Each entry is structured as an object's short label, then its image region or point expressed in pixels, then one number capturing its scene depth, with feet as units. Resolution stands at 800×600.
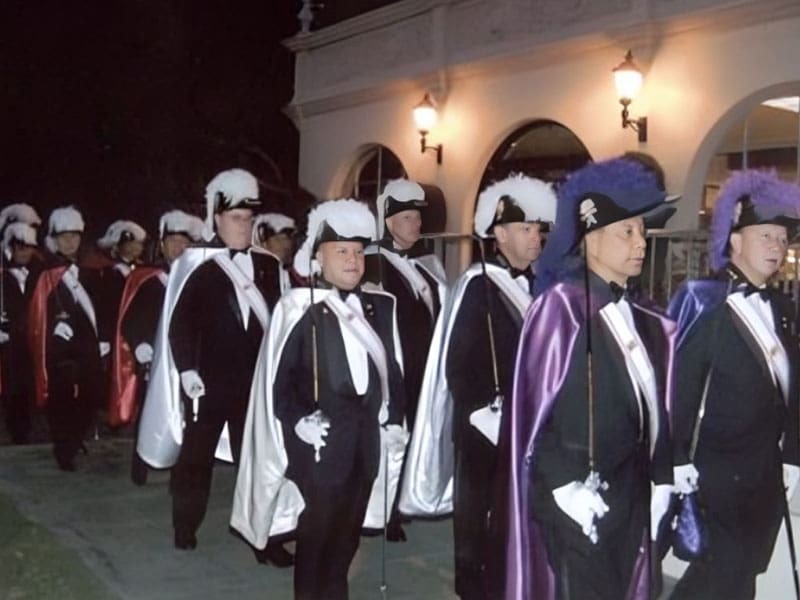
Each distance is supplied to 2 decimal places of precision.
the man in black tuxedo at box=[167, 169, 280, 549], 21.02
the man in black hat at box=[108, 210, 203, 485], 27.99
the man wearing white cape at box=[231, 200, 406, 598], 15.80
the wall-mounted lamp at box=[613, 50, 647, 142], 33.42
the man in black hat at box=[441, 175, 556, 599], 16.21
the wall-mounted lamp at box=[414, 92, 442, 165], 42.80
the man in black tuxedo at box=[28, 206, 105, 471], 29.19
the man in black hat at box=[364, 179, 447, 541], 21.29
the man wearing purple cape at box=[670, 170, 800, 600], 14.08
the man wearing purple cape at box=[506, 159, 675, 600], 11.84
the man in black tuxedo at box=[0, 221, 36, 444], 32.53
